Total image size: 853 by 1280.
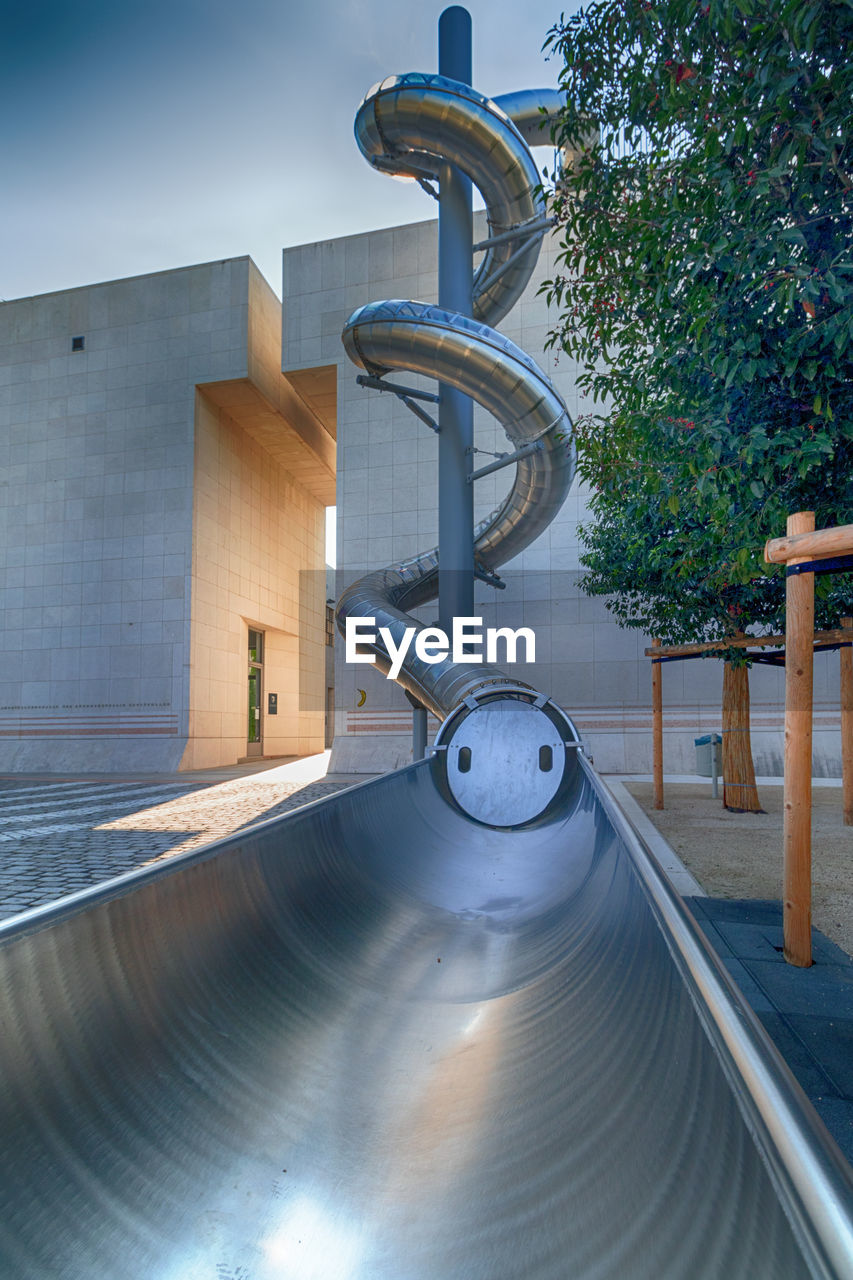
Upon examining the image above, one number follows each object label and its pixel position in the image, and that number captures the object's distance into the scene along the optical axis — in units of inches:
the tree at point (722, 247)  103.7
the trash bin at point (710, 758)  328.2
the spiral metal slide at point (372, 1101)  33.2
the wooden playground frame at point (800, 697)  119.0
